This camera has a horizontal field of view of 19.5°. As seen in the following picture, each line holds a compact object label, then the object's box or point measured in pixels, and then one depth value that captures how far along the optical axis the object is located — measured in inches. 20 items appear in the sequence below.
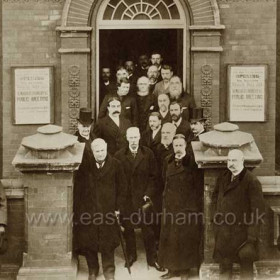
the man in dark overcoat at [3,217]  418.3
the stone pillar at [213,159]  418.9
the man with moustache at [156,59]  527.2
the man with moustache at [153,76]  520.3
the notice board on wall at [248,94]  536.4
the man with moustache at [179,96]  509.4
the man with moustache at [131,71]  526.2
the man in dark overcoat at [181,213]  428.8
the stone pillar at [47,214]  422.0
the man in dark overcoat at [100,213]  429.1
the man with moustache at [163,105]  496.4
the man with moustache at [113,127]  488.7
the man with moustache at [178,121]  479.8
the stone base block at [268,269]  436.1
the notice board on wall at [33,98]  539.8
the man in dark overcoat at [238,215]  407.8
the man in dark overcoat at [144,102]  508.1
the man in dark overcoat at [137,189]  442.0
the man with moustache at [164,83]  514.9
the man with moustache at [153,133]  472.7
